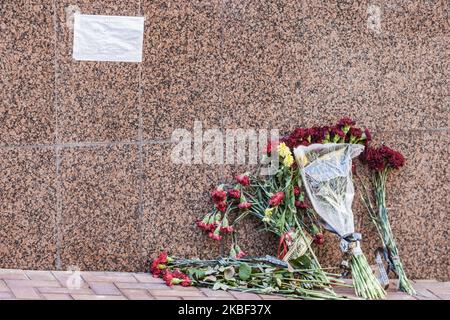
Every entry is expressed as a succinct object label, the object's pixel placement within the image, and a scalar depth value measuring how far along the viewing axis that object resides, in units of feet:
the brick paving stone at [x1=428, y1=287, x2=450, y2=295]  27.86
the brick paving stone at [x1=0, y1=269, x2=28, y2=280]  26.03
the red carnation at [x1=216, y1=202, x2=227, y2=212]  27.70
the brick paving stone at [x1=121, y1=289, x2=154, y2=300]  24.74
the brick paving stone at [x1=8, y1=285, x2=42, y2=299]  23.88
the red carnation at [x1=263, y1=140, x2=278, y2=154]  28.03
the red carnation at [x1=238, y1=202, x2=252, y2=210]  27.55
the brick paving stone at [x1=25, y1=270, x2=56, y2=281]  26.28
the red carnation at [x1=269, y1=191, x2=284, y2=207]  27.08
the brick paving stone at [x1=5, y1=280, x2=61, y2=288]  25.23
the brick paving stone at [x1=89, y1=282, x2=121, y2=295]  25.05
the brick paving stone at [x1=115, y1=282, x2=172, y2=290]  25.86
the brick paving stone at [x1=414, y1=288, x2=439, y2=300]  27.04
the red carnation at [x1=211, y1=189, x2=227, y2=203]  27.53
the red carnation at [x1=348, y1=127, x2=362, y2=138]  28.11
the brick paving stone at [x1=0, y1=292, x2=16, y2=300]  23.52
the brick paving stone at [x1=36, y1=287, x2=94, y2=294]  24.78
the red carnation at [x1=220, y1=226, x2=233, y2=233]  27.80
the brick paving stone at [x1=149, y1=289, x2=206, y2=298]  25.27
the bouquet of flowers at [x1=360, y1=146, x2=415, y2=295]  28.13
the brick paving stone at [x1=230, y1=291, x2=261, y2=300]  25.46
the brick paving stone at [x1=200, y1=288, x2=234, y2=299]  25.58
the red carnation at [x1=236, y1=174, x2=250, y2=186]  27.82
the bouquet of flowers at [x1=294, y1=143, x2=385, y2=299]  26.67
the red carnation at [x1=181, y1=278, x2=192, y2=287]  26.40
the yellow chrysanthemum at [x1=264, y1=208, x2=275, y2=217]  27.19
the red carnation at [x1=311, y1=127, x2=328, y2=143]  27.84
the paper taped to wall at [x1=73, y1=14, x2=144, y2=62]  27.47
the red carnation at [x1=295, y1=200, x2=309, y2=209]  27.53
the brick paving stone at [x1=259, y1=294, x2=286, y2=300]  25.69
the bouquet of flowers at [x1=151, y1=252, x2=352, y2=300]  26.17
